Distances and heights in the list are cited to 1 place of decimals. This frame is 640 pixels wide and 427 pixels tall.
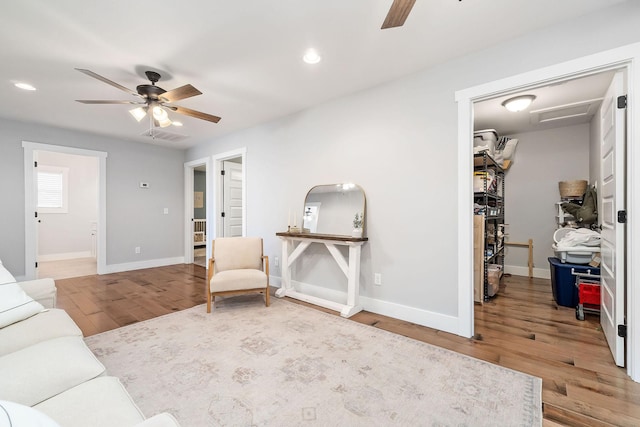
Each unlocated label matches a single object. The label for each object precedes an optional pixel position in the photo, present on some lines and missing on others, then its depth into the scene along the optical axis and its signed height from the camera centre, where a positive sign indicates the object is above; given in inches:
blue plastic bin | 123.7 -31.3
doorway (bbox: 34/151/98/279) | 242.7 +4.1
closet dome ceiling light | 122.6 +49.9
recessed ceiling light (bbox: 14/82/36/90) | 117.0 +54.7
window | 242.8 +22.7
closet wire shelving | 138.1 +2.8
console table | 118.5 -21.6
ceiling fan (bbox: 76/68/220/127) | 99.4 +43.3
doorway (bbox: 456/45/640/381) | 71.6 +20.9
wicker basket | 155.5 +14.6
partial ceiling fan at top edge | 53.5 +40.4
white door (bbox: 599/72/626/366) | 76.4 -1.2
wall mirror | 127.6 +3.2
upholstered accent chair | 119.1 -26.0
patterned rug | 60.2 -42.7
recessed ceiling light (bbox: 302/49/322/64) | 95.5 +55.4
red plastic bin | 112.7 -32.5
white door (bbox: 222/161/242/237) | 210.8 +12.4
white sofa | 33.5 -23.8
